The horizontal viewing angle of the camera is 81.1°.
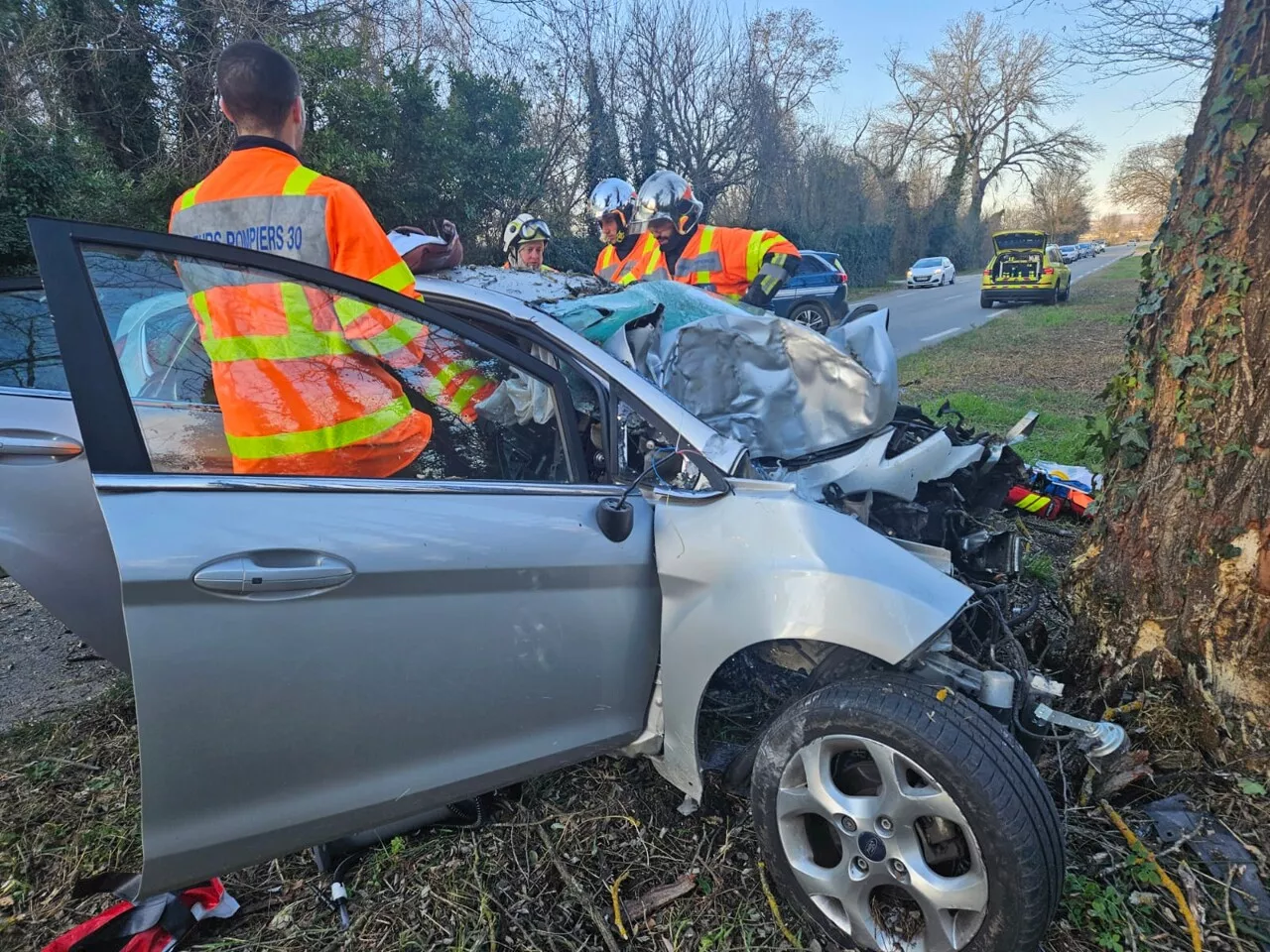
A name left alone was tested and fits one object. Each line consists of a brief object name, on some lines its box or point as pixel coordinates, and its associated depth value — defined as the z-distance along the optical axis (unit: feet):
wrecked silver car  4.93
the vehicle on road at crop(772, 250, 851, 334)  43.68
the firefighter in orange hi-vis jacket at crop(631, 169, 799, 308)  14.40
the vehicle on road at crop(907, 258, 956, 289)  94.58
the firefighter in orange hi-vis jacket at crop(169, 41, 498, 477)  5.92
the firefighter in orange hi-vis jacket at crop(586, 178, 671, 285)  16.88
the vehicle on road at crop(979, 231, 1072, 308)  65.46
